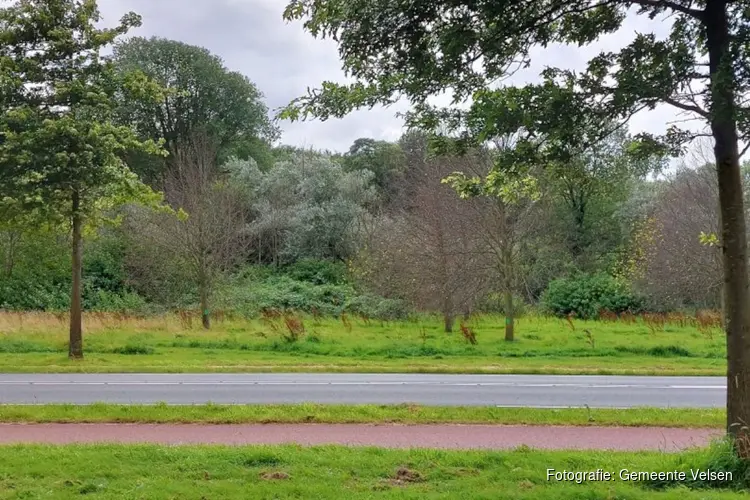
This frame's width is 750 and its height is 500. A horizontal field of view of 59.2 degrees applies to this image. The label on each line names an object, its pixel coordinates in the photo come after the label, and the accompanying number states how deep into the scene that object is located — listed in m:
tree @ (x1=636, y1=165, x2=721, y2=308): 26.48
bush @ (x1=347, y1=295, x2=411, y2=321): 27.42
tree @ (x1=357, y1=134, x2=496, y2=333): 21.38
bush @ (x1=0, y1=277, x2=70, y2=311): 29.69
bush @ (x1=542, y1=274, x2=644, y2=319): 32.22
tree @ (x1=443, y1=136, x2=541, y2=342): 20.64
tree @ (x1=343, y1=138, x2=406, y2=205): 46.66
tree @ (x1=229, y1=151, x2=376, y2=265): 37.34
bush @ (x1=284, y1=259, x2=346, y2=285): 35.29
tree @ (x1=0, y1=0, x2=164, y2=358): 14.61
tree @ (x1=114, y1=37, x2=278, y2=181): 48.78
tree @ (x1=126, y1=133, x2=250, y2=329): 25.14
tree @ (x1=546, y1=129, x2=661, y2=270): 39.84
